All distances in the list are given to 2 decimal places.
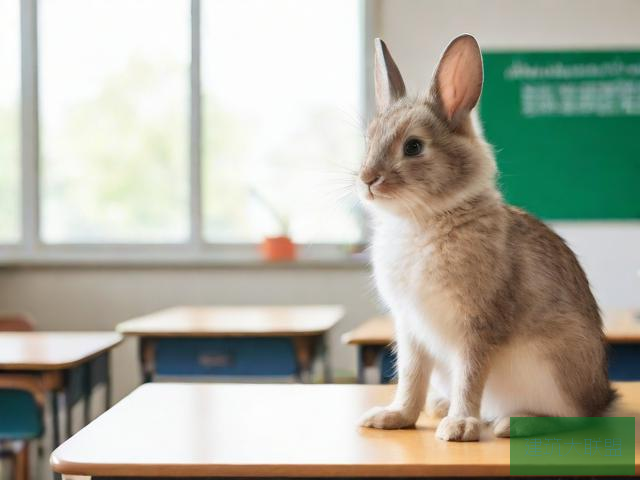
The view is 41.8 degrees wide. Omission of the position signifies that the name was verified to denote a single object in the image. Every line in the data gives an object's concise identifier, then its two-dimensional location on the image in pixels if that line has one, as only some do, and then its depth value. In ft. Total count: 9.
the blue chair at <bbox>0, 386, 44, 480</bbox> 7.93
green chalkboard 15.58
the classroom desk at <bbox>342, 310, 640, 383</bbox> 9.00
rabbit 3.77
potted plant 15.37
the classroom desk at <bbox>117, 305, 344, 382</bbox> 9.95
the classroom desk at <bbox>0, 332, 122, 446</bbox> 7.91
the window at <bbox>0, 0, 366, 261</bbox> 15.71
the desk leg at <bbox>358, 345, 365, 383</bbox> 9.31
